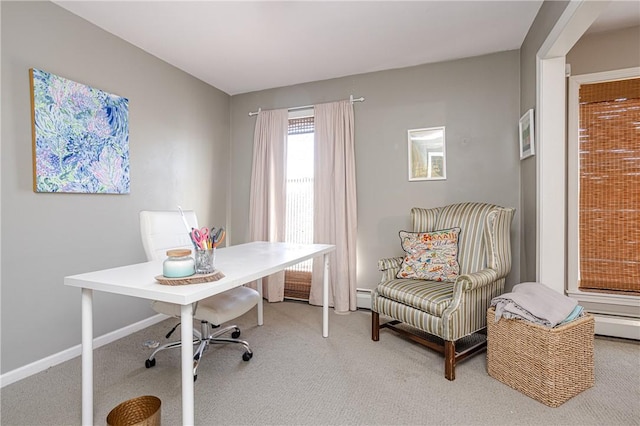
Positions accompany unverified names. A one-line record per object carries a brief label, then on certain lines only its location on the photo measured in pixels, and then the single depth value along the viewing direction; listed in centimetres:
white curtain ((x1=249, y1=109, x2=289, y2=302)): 363
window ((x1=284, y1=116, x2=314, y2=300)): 361
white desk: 122
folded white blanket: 172
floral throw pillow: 244
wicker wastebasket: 136
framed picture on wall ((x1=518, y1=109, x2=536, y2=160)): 238
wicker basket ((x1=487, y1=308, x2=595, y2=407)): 165
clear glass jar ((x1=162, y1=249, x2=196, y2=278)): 137
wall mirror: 309
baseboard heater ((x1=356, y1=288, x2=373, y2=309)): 333
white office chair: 193
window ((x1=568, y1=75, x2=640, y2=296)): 257
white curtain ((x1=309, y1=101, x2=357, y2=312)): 330
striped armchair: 199
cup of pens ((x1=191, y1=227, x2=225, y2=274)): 148
